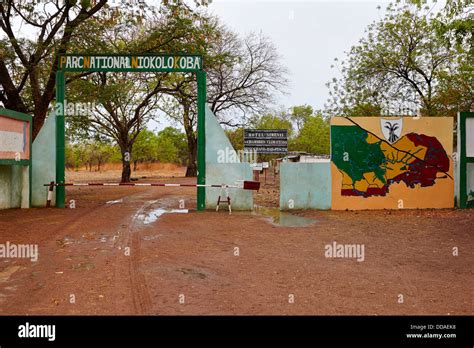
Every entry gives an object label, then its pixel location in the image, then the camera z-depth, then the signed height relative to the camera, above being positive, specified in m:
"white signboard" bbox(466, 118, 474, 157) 14.55 +1.15
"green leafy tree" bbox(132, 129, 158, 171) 55.62 +3.21
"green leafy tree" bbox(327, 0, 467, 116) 25.16 +6.01
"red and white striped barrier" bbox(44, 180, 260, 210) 14.09 -0.42
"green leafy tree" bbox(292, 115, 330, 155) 55.38 +4.03
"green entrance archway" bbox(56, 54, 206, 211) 14.77 +3.41
